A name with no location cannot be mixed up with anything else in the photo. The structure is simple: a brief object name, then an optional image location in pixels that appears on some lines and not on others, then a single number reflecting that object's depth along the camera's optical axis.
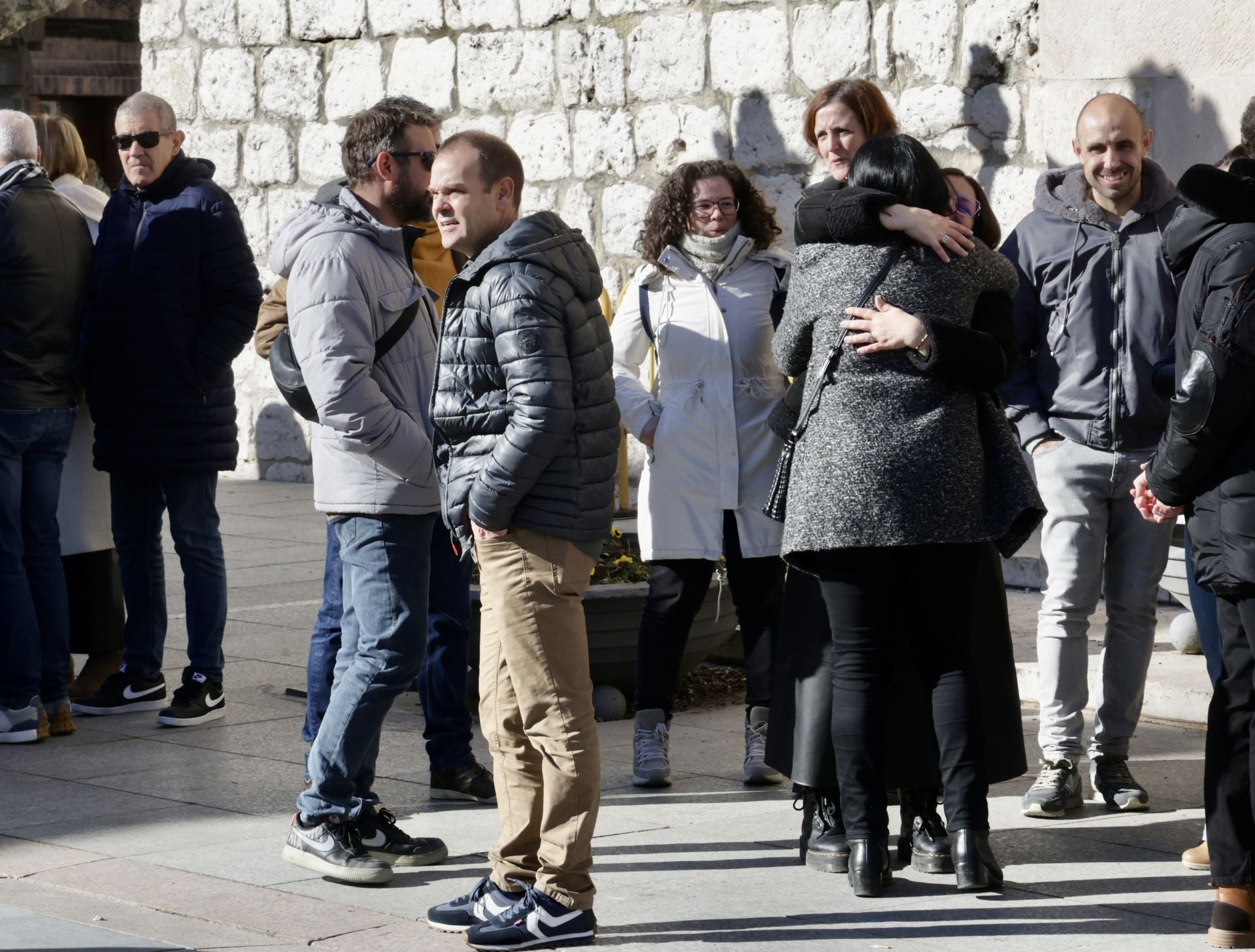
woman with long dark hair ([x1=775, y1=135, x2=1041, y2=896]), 8.95
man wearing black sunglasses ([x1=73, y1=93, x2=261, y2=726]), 12.99
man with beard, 9.51
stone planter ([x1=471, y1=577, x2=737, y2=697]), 13.03
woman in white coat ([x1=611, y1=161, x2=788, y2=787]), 11.51
